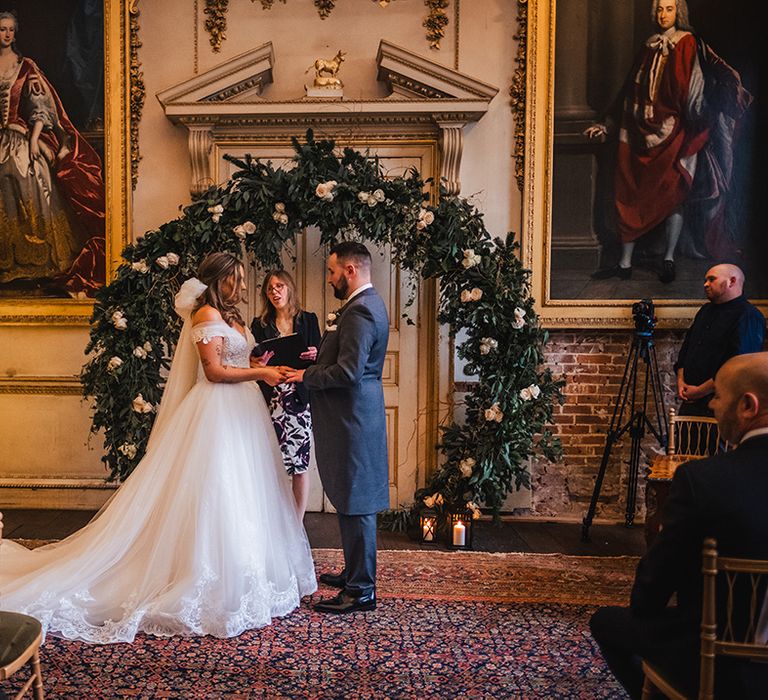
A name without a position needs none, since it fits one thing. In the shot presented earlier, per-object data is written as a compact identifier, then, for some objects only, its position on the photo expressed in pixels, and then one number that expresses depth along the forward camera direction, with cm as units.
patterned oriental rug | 290
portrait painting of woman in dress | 571
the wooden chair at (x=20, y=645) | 219
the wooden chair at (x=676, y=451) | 374
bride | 334
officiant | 450
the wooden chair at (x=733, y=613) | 176
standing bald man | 479
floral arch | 489
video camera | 525
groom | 353
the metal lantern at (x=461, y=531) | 484
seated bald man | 183
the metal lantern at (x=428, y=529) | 500
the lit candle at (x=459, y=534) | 484
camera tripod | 525
